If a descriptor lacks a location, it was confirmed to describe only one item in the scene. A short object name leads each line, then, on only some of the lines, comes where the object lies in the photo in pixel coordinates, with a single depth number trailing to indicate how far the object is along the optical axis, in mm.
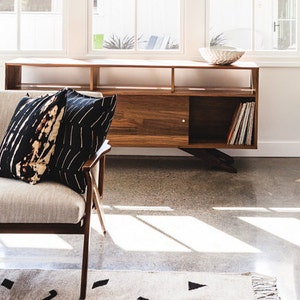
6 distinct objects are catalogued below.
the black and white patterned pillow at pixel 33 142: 2275
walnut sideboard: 4199
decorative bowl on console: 4270
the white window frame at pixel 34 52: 4777
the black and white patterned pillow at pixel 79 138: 2295
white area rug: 2168
